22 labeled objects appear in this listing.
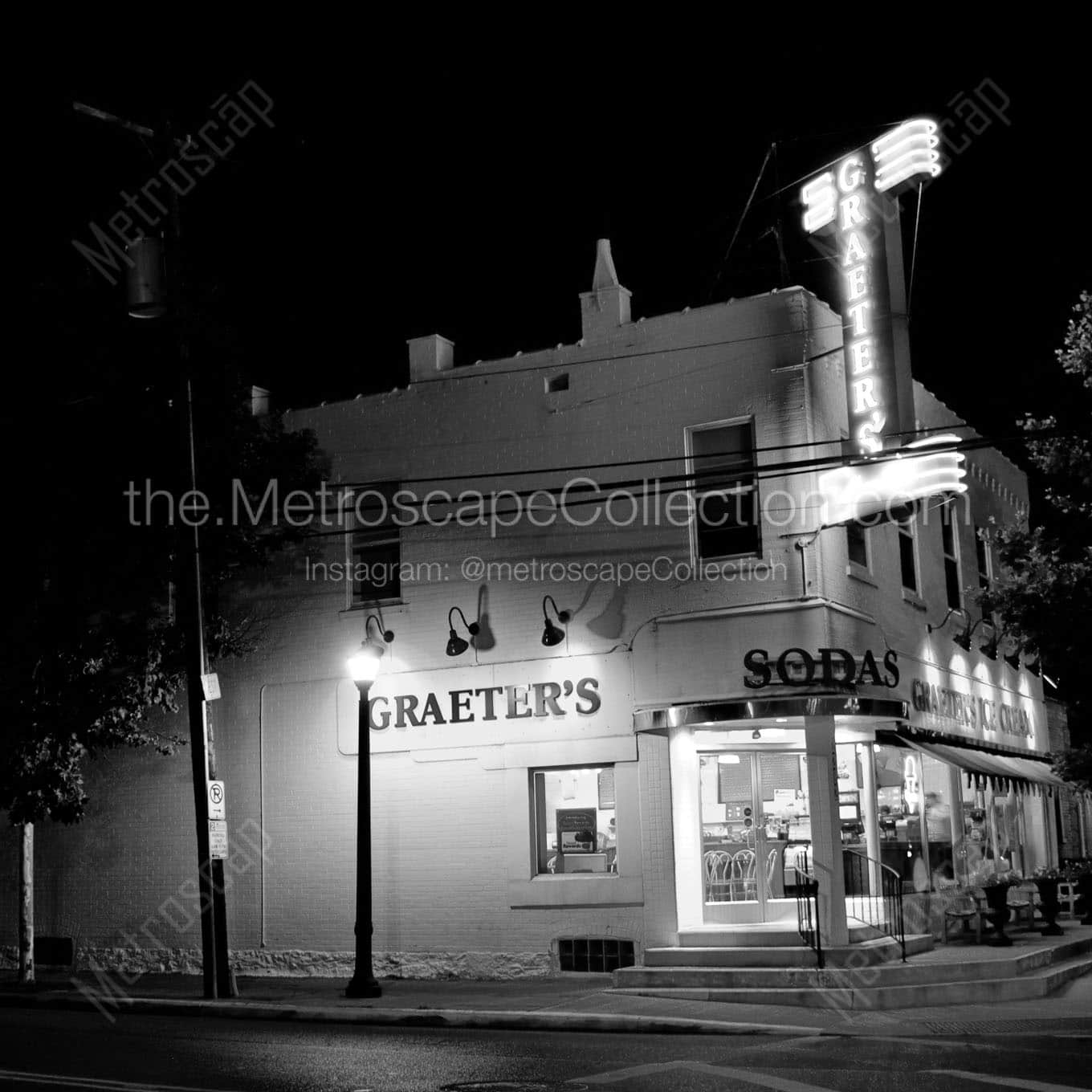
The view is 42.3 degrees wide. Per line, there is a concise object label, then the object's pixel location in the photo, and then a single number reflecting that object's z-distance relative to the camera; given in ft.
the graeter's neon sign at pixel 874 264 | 55.36
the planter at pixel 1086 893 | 73.61
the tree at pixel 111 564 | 62.08
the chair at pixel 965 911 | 61.77
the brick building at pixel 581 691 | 57.00
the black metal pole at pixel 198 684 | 55.47
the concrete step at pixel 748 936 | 54.39
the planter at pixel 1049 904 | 65.21
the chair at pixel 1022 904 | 68.33
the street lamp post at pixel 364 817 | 55.42
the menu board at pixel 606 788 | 59.93
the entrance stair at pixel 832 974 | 49.96
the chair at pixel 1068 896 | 76.54
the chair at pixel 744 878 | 57.93
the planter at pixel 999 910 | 60.08
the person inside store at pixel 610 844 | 59.47
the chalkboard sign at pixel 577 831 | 59.98
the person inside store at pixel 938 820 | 66.23
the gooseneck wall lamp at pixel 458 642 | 62.44
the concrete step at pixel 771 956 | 52.42
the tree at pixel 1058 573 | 74.54
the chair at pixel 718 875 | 57.77
